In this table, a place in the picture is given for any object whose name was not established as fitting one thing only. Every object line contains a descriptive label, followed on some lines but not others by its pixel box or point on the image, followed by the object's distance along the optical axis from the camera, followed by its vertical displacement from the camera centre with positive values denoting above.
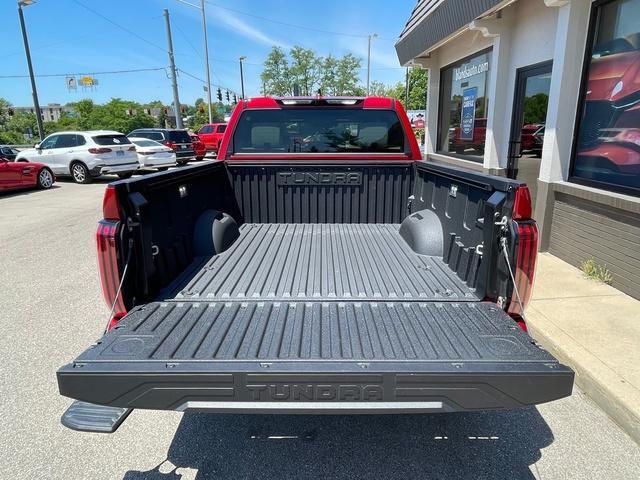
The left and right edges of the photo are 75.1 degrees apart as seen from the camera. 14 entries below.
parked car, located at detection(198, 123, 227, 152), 25.61 -0.18
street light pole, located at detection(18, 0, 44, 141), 17.62 +3.24
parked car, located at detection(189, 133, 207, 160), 22.36 -0.78
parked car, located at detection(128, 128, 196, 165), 20.25 -0.32
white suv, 15.12 -0.76
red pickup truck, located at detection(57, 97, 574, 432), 1.82 -1.01
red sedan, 12.71 -1.32
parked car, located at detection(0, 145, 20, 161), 15.63 -0.74
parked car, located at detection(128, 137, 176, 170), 17.52 -0.89
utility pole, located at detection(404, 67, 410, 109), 34.69 +2.73
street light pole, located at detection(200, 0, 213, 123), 31.79 +5.42
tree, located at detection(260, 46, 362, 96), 41.34 +5.75
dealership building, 4.66 +0.25
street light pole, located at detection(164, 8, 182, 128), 28.12 +4.21
